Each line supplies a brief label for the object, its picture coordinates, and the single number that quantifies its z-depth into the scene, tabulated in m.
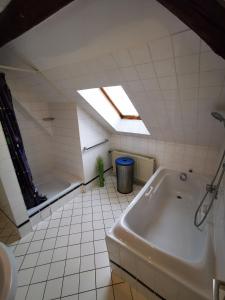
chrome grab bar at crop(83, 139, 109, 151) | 2.30
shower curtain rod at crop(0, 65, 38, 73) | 1.39
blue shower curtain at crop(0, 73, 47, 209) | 1.62
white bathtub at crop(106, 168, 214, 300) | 0.91
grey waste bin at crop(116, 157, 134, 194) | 2.30
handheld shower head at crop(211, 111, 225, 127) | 1.16
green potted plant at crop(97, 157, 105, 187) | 2.53
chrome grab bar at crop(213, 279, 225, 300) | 0.51
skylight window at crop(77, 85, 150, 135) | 1.99
